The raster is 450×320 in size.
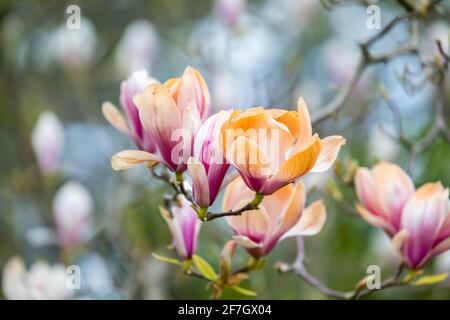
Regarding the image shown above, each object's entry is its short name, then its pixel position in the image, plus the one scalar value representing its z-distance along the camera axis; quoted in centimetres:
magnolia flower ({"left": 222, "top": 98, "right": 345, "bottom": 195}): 90
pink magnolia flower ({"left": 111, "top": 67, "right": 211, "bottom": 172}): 94
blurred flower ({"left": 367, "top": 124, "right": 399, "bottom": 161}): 155
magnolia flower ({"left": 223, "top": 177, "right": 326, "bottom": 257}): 99
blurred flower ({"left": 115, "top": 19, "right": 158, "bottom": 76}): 184
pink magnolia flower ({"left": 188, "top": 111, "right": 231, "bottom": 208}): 91
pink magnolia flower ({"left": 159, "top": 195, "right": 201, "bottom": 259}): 102
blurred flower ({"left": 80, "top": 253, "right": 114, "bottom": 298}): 133
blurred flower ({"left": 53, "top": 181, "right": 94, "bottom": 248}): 148
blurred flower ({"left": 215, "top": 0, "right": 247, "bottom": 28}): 178
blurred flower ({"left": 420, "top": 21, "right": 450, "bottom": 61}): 171
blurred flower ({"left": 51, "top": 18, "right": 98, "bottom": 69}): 204
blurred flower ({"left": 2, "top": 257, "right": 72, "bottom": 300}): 120
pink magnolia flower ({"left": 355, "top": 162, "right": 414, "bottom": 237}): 105
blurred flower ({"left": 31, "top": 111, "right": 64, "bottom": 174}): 159
